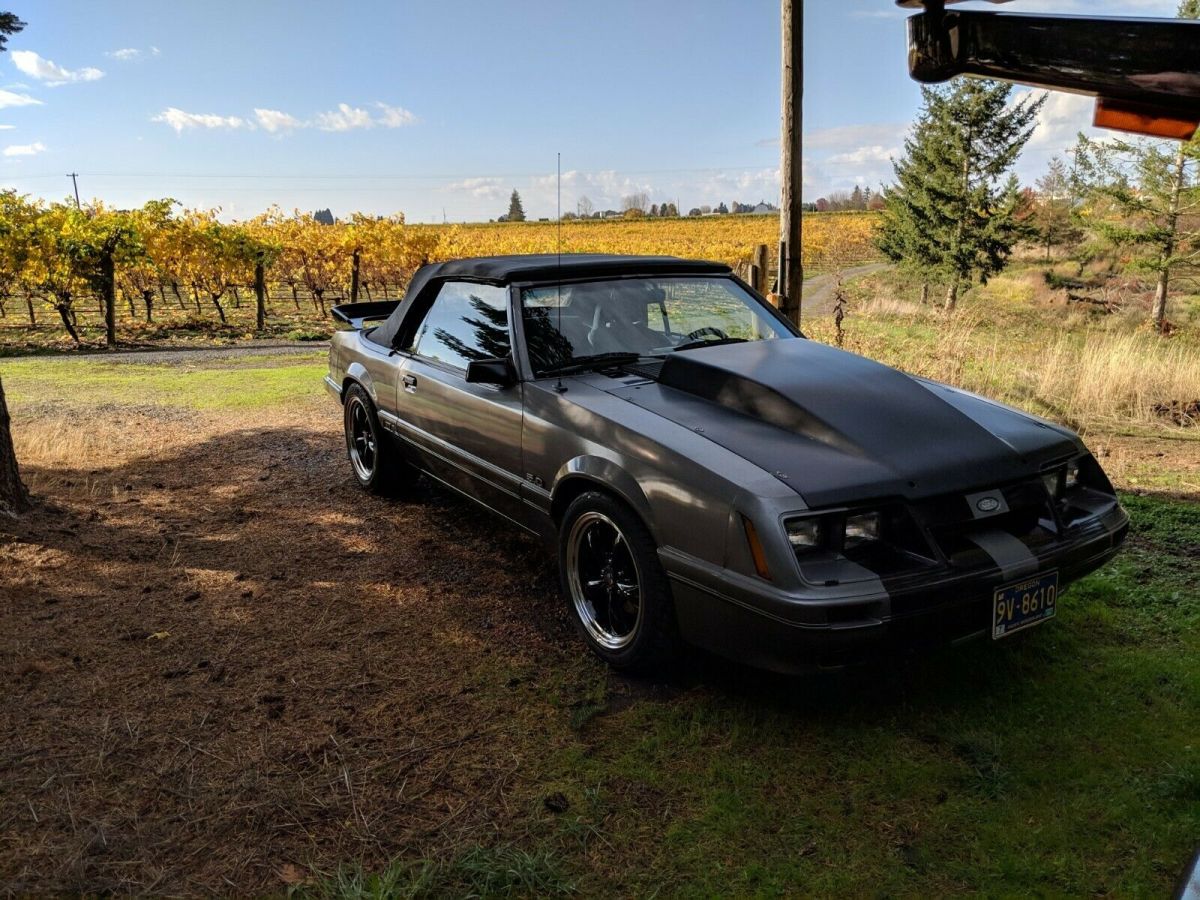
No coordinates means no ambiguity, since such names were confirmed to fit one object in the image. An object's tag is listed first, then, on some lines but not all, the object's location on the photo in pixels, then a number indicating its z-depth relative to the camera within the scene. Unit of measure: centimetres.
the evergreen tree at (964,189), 3209
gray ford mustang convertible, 265
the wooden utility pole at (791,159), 666
